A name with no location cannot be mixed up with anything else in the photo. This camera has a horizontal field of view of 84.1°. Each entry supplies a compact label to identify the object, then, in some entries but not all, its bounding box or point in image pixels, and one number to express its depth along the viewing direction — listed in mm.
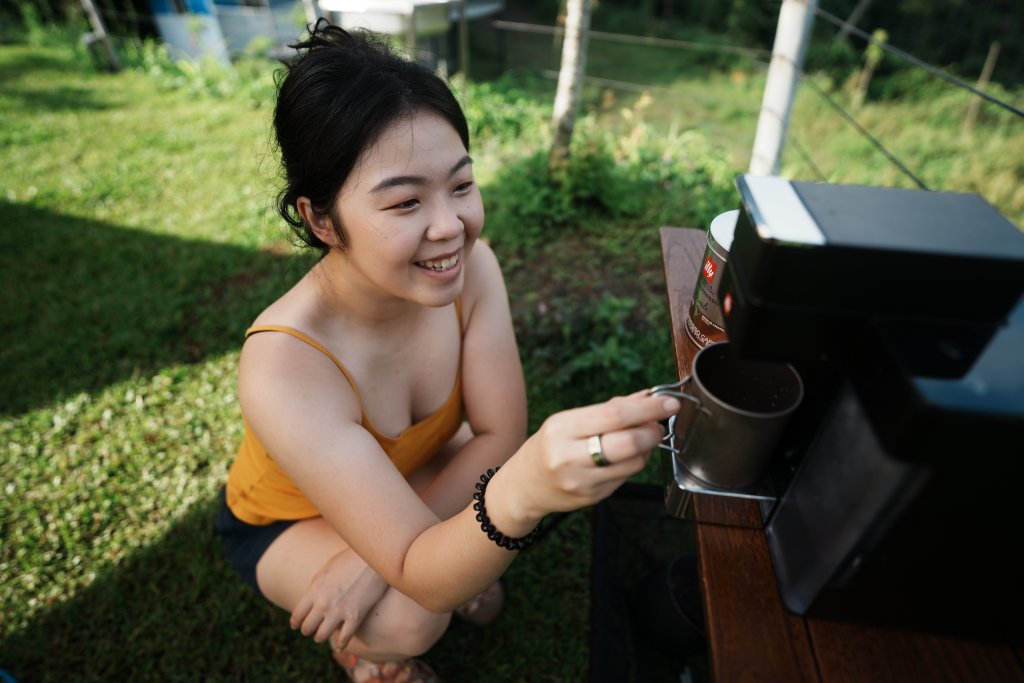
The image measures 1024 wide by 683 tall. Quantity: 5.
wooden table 741
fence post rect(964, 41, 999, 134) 9336
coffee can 1067
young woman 1072
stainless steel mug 755
